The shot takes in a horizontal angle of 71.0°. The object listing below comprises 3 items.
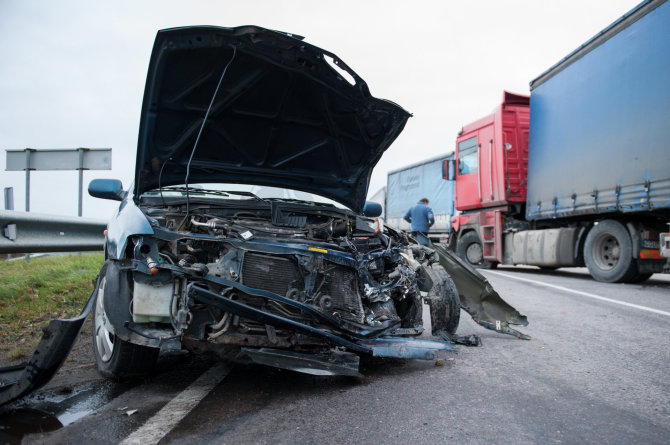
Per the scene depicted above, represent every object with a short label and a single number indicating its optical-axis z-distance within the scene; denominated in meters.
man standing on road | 11.87
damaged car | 2.75
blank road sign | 7.78
